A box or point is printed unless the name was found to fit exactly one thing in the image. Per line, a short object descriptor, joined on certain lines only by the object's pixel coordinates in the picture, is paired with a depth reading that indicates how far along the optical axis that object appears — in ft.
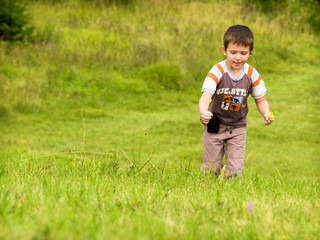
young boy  28.71
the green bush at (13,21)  75.72
